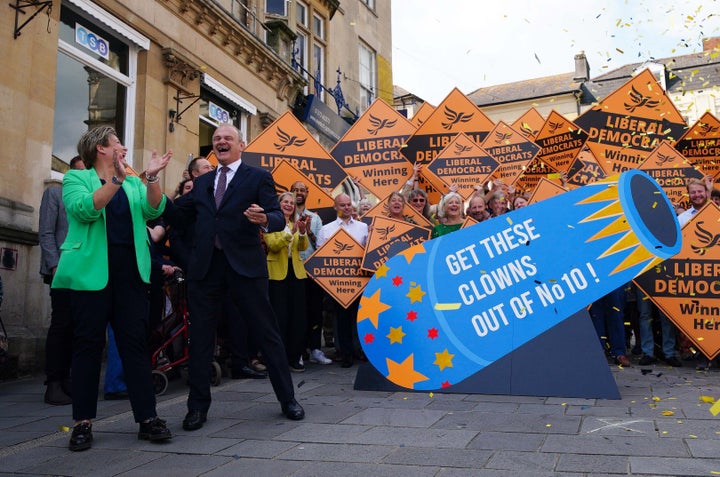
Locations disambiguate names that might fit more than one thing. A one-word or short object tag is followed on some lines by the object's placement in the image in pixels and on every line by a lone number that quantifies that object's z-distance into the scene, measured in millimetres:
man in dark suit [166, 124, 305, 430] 4547
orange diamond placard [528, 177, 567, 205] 7832
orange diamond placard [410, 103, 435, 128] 9848
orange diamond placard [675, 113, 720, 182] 8953
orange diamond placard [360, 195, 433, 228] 8086
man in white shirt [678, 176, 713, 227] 7559
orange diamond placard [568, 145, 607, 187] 9258
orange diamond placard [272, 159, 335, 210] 8383
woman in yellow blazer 7141
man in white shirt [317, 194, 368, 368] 7730
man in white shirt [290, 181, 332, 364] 8008
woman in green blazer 4008
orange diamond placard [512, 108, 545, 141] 10484
